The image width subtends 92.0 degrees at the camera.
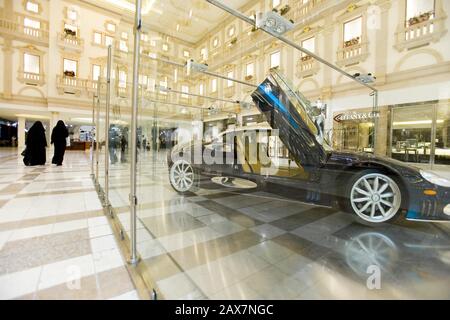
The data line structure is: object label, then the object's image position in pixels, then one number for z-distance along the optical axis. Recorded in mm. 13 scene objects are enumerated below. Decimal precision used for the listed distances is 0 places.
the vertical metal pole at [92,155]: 5325
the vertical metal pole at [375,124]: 6276
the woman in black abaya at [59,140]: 7538
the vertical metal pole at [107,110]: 3127
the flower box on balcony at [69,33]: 14542
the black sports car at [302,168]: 2244
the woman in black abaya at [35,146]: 7020
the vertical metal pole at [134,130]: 1665
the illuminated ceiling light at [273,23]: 2535
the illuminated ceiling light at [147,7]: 1748
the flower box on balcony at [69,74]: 14716
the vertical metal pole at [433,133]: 5727
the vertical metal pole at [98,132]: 4379
